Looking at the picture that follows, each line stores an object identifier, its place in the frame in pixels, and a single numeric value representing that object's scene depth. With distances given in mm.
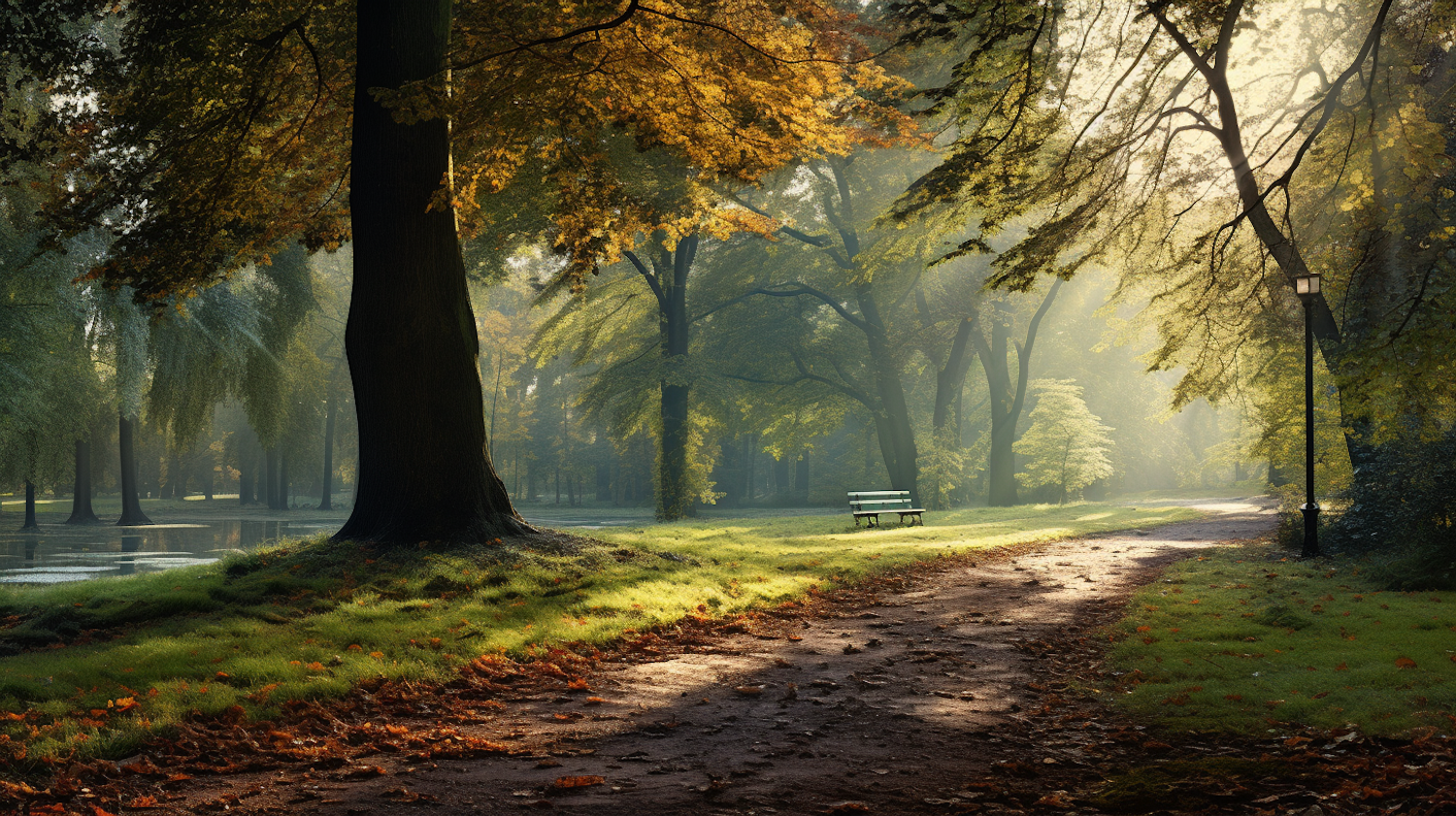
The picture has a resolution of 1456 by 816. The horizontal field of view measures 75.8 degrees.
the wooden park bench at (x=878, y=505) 21859
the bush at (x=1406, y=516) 9820
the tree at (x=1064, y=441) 37062
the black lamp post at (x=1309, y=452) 12961
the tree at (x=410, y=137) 10141
